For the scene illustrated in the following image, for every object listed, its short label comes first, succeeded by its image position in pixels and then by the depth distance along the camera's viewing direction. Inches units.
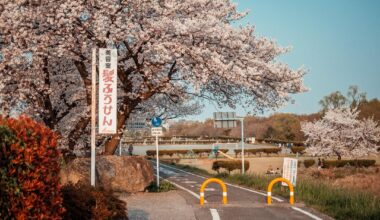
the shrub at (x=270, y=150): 2645.2
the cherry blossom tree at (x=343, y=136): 1801.2
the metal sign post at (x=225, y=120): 1155.3
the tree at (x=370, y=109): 2821.4
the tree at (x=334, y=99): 3811.5
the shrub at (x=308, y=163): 1748.3
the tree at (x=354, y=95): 3811.5
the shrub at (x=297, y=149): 2652.6
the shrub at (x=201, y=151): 2680.1
